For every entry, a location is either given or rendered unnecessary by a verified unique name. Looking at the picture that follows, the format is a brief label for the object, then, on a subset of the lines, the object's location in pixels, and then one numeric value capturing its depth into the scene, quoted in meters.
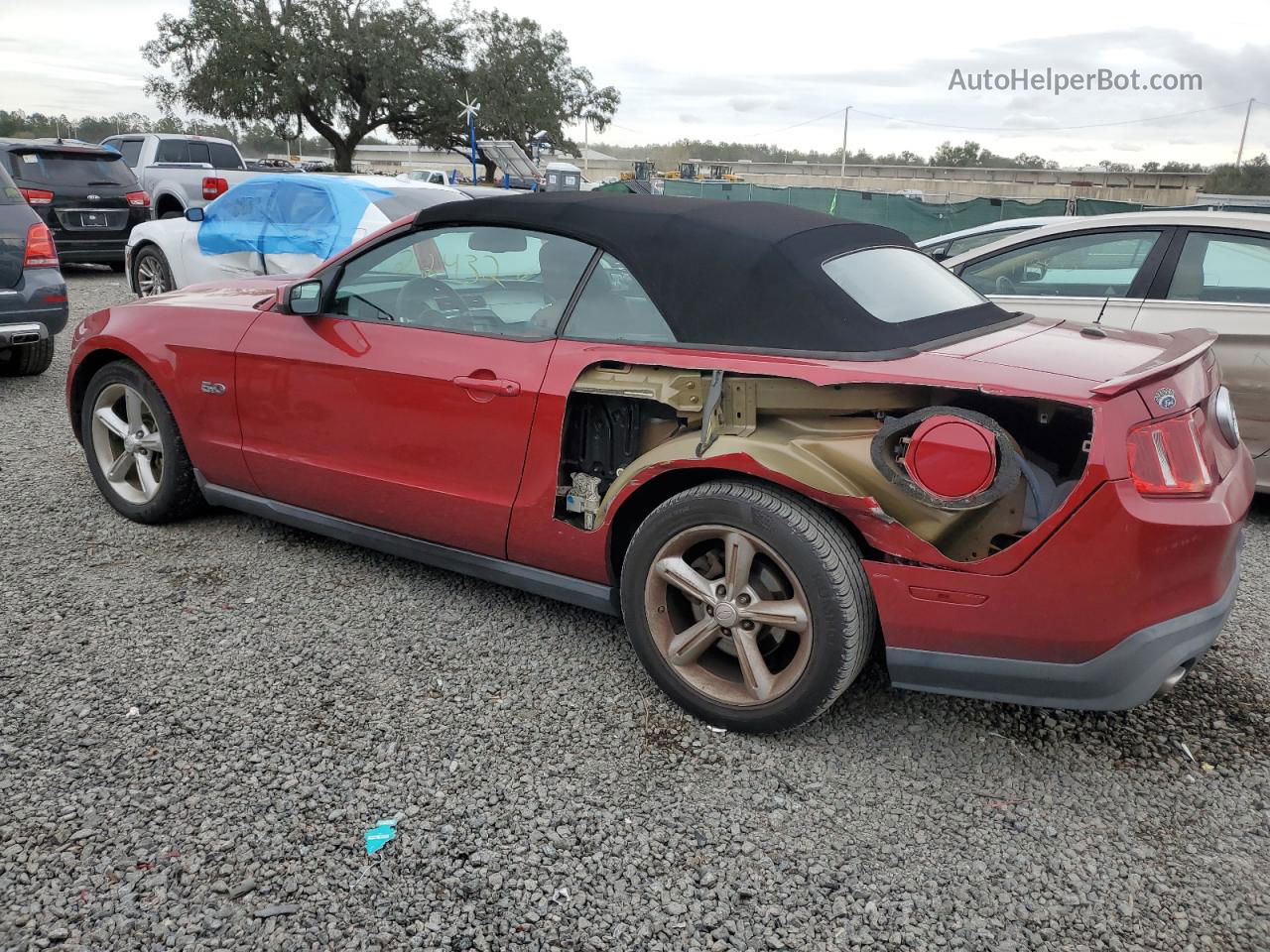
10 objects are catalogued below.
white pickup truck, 14.93
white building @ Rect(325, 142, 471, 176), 67.17
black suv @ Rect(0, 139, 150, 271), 12.27
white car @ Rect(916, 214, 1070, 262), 6.88
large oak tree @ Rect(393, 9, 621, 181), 40.59
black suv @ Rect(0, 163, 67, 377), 6.82
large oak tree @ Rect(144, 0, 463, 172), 37.12
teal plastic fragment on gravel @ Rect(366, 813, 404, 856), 2.42
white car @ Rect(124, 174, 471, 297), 8.06
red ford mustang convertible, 2.47
